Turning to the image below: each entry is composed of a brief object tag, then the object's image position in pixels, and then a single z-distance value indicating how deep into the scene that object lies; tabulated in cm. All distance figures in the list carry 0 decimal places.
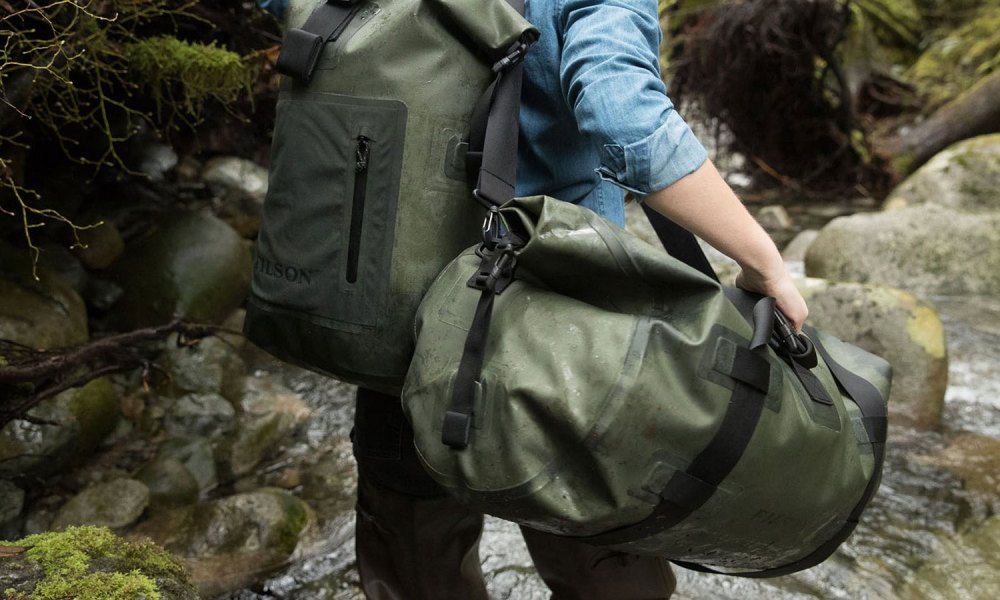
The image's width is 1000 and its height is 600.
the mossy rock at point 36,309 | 346
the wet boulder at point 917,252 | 628
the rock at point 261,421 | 387
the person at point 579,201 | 148
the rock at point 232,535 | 307
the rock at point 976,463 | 379
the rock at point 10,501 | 310
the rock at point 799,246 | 720
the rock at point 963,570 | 310
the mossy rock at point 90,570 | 174
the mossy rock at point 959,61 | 1079
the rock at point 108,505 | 316
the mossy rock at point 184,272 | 449
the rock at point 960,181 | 725
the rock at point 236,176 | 539
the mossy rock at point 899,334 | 453
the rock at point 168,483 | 342
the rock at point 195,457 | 366
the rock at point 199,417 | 405
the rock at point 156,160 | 474
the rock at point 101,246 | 440
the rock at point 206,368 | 431
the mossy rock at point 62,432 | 320
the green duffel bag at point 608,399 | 140
